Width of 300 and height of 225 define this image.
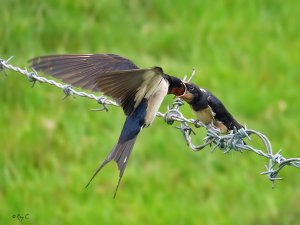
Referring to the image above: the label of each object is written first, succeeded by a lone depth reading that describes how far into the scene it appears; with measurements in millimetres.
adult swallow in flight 4918
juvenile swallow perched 5281
